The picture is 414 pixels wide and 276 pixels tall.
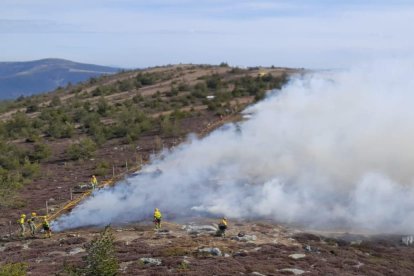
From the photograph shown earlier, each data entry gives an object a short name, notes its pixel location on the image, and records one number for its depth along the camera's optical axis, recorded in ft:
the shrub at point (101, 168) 147.23
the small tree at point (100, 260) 61.57
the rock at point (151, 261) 77.46
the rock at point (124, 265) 75.41
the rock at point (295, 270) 74.65
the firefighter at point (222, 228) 91.61
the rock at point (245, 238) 91.30
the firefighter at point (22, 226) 98.87
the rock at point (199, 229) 95.52
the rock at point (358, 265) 79.48
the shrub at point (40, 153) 174.40
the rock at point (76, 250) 84.23
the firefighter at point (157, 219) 97.50
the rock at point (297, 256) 82.09
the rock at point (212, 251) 82.53
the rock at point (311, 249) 86.10
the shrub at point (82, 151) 171.01
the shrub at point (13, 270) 57.77
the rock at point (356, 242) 92.34
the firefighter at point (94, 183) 129.68
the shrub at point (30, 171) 150.51
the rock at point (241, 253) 82.53
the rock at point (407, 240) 93.45
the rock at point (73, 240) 90.70
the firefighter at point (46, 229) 95.53
